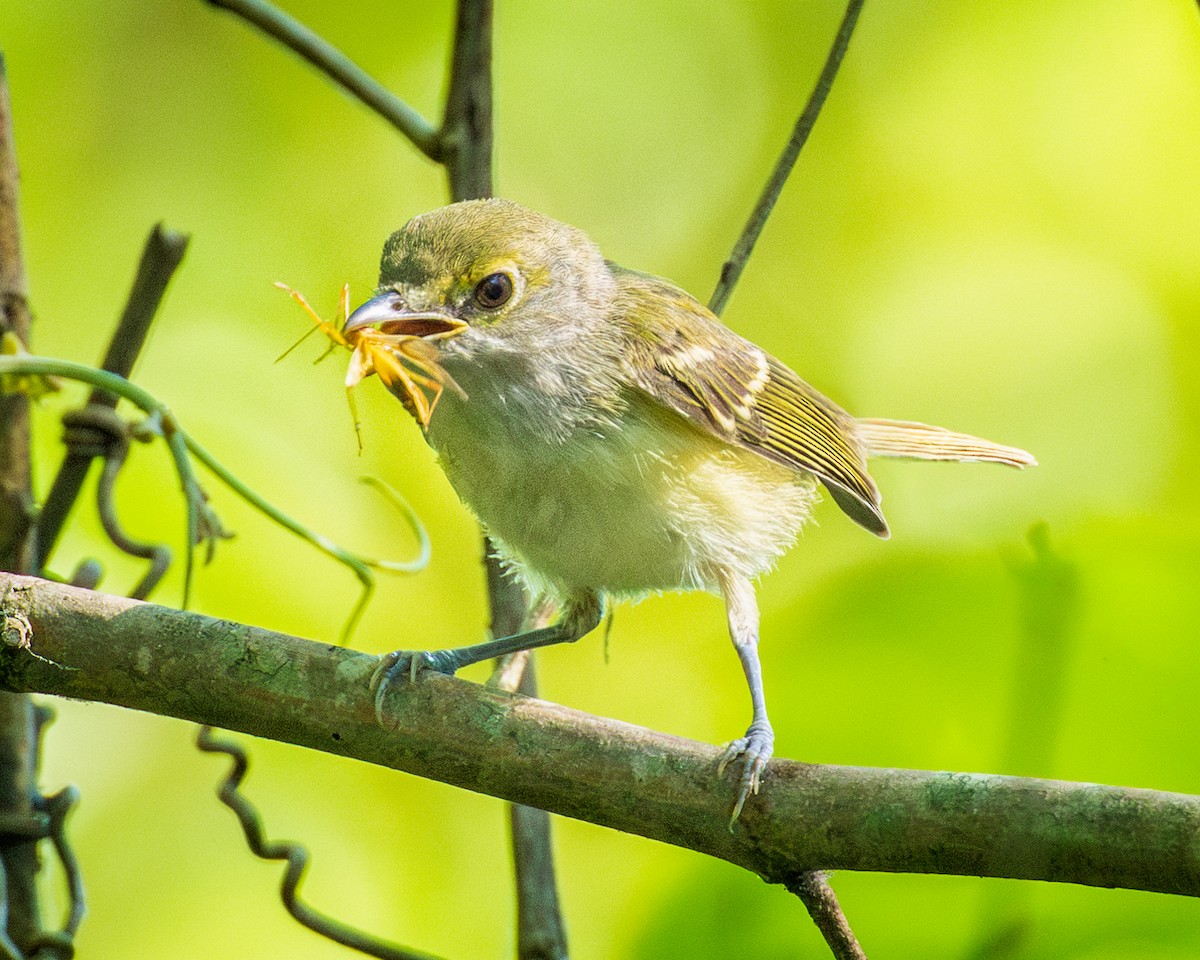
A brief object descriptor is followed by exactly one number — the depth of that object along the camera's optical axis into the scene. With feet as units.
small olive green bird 15.15
